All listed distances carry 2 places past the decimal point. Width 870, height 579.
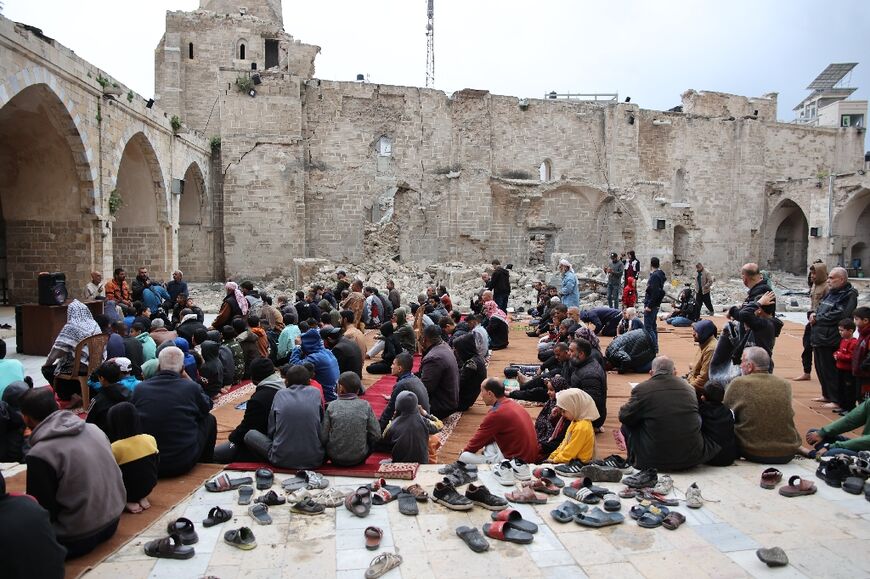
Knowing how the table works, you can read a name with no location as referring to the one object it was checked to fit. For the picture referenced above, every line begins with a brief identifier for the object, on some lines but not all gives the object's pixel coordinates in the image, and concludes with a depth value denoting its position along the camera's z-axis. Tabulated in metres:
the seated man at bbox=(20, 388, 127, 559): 3.38
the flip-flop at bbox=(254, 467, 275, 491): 4.59
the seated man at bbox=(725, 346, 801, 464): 5.11
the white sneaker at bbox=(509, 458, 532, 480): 4.79
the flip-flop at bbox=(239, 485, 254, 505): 4.38
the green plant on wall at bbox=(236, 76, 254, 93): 20.73
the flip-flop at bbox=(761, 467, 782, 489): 4.66
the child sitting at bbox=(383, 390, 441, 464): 5.22
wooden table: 9.55
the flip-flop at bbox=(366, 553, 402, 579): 3.45
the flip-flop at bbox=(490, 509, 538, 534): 3.96
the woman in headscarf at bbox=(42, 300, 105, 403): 6.84
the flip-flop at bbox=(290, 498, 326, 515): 4.20
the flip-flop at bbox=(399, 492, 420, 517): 4.20
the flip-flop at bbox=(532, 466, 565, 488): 4.69
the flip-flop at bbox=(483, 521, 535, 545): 3.84
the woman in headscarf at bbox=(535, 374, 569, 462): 5.54
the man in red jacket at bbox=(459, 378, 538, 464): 5.22
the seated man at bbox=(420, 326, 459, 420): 6.66
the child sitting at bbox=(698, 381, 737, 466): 5.07
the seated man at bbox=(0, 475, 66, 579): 2.68
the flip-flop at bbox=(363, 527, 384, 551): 3.76
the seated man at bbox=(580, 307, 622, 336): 12.38
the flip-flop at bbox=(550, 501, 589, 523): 4.13
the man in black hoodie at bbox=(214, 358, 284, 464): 5.28
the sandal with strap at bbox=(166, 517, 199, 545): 3.74
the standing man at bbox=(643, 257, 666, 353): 9.89
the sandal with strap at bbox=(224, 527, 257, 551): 3.76
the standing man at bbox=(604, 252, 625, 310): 14.66
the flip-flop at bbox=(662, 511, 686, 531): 4.03
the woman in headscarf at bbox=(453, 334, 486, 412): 7.05
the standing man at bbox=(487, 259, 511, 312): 14.09
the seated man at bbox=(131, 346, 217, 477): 4.69
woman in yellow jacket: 5.16
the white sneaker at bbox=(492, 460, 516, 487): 4.72
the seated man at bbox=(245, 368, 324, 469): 4.95
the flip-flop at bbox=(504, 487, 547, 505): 4.41
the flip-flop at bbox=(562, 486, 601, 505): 4.39
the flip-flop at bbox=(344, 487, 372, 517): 4.19
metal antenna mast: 39.72
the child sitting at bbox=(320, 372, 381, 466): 5.05
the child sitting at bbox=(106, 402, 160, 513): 4.02
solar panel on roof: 47.62
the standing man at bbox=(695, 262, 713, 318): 13.88
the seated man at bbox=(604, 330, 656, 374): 9.02
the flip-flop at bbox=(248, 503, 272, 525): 4.08
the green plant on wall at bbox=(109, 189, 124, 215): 13.23
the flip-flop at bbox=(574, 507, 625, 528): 4.06
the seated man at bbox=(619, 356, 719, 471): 4.88
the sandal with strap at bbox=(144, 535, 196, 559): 3.59
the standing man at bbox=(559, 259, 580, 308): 12.22
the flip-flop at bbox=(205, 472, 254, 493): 4.54
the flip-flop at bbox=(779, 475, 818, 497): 4.50
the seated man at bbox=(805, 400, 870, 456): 4.98
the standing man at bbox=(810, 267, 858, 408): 6.76
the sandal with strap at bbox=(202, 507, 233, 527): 4.00
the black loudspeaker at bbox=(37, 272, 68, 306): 9.40
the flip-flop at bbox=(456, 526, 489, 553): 3.75
